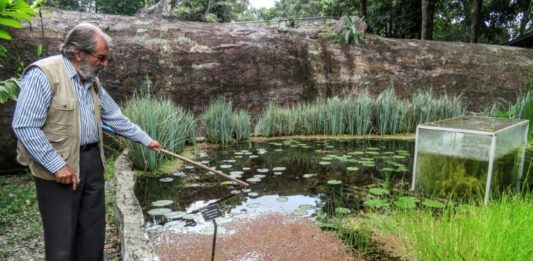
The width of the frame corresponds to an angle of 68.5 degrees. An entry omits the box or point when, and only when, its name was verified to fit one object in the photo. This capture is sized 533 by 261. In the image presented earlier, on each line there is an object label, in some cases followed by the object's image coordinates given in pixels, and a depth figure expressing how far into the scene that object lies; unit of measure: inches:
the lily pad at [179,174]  136.6
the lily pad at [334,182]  128.7
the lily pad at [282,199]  113.8
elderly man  61.9
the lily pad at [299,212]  103.4
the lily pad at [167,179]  130.2
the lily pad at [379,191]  114.2
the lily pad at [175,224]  93.9
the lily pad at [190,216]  99.2
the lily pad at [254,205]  109.6
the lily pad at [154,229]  91.4
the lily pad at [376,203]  104.3
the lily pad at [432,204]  105.0
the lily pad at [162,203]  106.9
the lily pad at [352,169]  145.9
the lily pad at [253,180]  130.2
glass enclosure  108.3
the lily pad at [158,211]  100.6
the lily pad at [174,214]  99.2
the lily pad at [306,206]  107.3
